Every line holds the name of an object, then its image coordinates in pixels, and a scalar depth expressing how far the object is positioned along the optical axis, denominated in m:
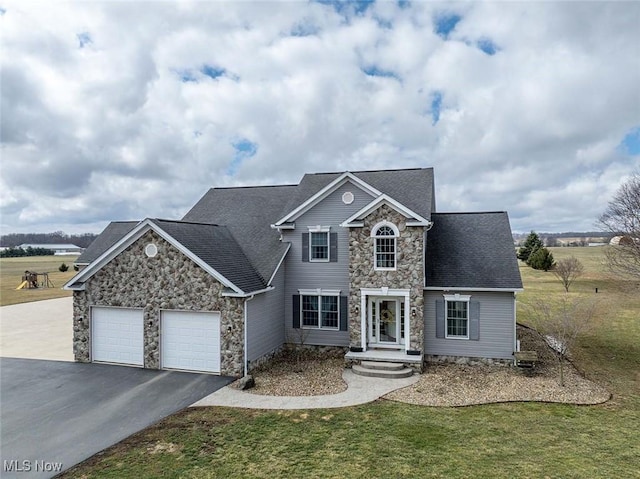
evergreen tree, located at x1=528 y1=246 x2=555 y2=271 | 44.91
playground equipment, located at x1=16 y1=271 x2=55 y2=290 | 38.62
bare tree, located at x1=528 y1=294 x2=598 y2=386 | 14.05
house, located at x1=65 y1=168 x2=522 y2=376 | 14.62
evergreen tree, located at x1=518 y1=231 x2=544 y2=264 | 50.25
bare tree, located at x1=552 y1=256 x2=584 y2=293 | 37.20
